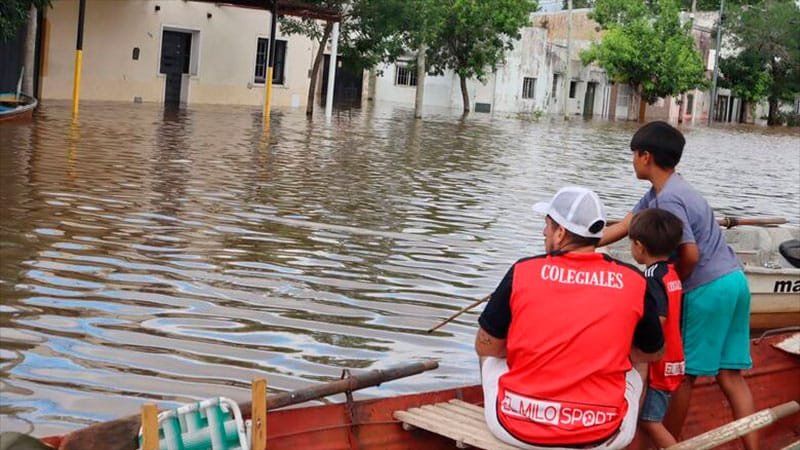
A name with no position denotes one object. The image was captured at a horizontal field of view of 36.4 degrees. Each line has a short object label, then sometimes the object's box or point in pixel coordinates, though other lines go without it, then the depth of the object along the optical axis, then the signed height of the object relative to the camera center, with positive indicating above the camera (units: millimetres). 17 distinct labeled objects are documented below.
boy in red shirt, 5340 -759
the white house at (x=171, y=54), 31438 +851
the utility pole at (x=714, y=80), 68500 +2798
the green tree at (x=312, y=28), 34803 +1929
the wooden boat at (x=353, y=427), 4285 -1351
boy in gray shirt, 5668 -670
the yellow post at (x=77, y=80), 25609 -102
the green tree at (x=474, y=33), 47938 +3015
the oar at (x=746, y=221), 7593 -614
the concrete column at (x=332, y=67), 33375 +813
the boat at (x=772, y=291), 9148 -1195
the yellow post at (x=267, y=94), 30859 -73
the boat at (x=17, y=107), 21500 -668
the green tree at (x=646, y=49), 62781 +3749
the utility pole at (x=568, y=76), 59906 +2011
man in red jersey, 4449 -806
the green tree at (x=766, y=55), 72438 +4645
